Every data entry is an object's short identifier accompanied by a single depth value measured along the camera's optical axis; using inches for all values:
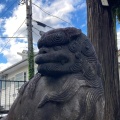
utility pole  465.7
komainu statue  71.6
